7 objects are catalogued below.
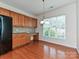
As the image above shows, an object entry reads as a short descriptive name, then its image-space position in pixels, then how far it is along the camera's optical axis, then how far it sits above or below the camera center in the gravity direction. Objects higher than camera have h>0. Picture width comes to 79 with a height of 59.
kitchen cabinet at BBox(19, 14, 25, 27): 3.24 +0.64
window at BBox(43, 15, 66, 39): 3.28 +0.17
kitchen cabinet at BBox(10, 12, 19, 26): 2.80 +0.71
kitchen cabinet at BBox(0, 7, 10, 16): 2.31 +0.92
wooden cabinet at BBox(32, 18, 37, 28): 4.40 +0.66
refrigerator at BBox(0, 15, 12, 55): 2.08 -0.20
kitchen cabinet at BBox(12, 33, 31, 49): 2.61 -0.61
